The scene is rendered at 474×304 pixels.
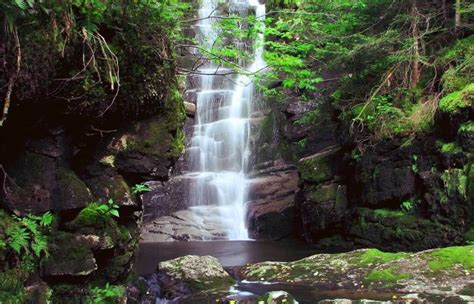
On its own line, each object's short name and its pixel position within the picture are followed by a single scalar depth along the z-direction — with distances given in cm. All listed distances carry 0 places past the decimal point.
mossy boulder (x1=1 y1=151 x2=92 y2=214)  436
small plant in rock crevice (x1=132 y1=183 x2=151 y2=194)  532
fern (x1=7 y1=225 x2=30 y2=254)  378
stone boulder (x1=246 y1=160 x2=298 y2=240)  1669
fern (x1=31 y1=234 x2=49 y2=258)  407
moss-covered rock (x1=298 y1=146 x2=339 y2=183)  1477
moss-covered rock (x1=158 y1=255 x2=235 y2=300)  772
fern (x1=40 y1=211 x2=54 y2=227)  411
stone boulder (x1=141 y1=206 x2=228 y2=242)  1692
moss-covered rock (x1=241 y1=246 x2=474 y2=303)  672
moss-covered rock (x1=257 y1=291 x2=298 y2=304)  613
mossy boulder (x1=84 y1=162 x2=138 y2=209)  520
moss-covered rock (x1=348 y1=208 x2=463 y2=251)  1043
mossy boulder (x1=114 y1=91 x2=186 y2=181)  548
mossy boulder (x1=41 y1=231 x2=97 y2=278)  438
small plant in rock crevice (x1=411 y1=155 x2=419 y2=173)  1154
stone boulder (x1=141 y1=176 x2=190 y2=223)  1902
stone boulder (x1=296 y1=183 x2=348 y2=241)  1374
